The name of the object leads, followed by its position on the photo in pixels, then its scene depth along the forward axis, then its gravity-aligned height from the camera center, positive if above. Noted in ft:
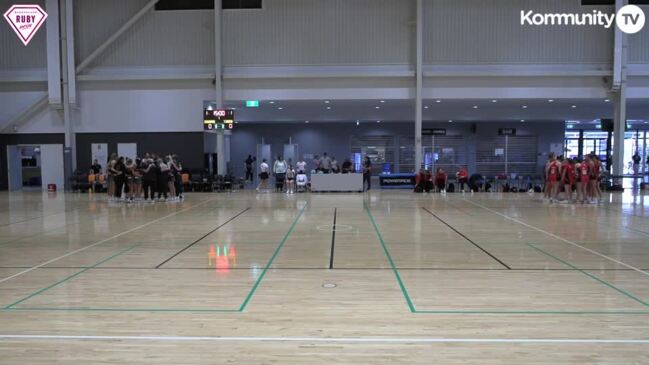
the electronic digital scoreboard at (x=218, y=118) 68.80 +5.54
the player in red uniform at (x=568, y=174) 53.21 -1.55
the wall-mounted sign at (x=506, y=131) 98.84 +5.37
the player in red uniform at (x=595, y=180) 52.65 -2.18
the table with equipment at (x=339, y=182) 70.79 -3.10
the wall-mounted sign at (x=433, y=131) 98.27 +5.37
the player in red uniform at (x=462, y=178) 75.56 -2.76
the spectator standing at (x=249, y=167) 92.27 -1.33
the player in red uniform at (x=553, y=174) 54.13 -1.57
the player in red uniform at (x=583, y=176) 52.11 -1.73
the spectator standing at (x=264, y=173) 73.16 -1.90
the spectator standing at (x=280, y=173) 74.79 -1.95
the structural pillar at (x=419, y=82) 71.82 +10.81
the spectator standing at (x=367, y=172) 76.23 -1.87
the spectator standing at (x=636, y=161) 98.92 -0.51
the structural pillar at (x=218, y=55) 73.00 +14.82
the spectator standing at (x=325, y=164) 75.20 -0.68
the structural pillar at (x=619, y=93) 71.20 +9.26
